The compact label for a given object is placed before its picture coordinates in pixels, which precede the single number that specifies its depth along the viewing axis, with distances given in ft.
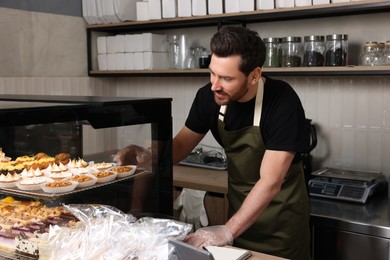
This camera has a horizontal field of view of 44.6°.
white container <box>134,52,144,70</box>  11.97
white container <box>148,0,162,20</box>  11.51
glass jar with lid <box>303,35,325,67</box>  9.34
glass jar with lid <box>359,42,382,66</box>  8.75
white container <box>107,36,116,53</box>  12.52
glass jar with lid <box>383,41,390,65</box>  8.66
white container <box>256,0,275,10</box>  9.71
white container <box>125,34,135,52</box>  12.12
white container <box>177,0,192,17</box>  10.94
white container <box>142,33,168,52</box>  11.71
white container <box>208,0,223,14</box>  10.47
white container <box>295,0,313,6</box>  9.19
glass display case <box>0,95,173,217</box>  4.13
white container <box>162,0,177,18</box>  11.21
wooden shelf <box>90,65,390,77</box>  8.57
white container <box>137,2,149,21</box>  11.78
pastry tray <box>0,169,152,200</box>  4.17
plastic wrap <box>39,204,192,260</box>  3.75
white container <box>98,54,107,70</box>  12.75
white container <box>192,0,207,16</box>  10.71
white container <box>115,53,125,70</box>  12.37
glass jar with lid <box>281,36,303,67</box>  9.66
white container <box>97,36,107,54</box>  12.69
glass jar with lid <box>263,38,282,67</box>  9.84
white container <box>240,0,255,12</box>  9.96
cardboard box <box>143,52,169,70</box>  11.78
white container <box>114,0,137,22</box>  11.89
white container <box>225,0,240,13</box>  10.19
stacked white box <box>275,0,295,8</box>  9.43
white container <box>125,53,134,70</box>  12.19
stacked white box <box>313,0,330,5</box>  8.96
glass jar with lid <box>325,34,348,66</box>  9.12
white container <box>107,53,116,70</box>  12.57
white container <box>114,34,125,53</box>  12.31
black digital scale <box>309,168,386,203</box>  8.66
